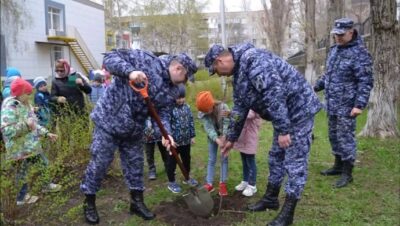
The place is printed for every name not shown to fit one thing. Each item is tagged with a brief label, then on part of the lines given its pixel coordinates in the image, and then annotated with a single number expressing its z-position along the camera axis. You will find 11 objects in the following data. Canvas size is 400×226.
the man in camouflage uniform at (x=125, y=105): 3.49
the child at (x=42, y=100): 5.22
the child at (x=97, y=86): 7.29
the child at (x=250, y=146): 4.38
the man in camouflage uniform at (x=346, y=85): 4.58
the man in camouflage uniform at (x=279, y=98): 3.35
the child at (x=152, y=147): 4.90
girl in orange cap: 4.23
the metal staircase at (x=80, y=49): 28.06
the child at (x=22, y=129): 3.51
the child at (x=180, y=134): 4.74
